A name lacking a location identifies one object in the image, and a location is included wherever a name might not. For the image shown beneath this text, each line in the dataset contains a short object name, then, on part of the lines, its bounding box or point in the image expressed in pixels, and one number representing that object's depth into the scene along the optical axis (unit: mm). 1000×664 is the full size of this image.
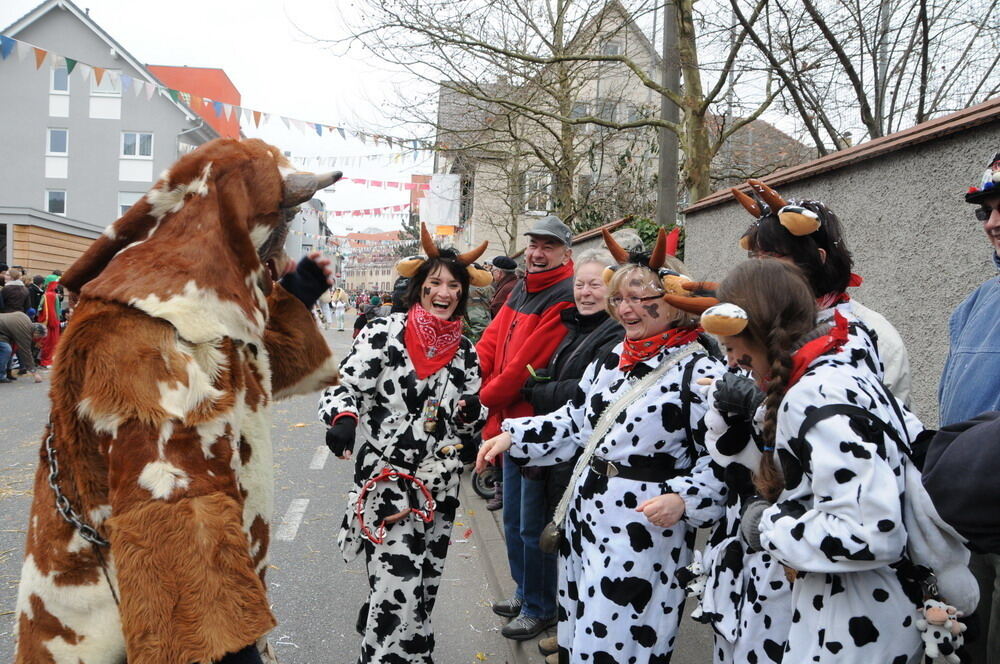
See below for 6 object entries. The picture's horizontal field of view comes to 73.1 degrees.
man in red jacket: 3766
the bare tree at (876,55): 6797
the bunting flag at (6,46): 8328
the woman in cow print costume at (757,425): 1993
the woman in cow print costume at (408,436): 2918
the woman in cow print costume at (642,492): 2402
